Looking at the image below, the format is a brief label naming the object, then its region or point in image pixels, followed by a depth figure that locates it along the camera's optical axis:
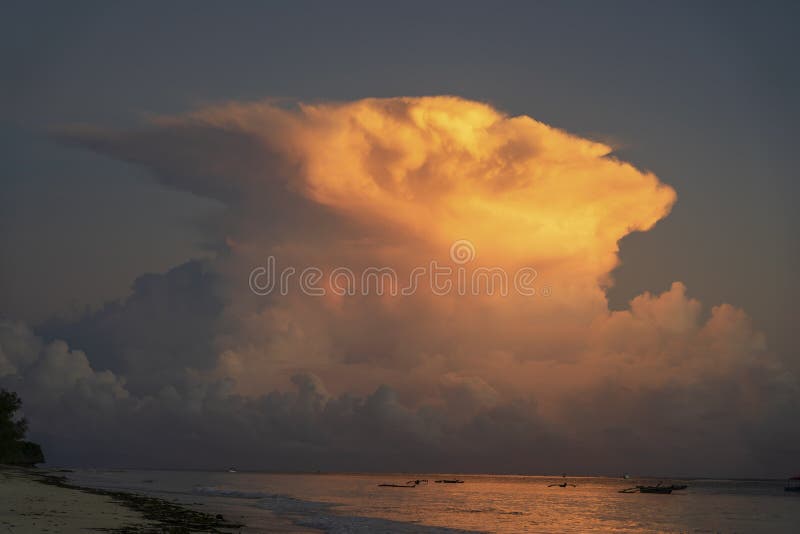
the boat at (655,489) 154.75
